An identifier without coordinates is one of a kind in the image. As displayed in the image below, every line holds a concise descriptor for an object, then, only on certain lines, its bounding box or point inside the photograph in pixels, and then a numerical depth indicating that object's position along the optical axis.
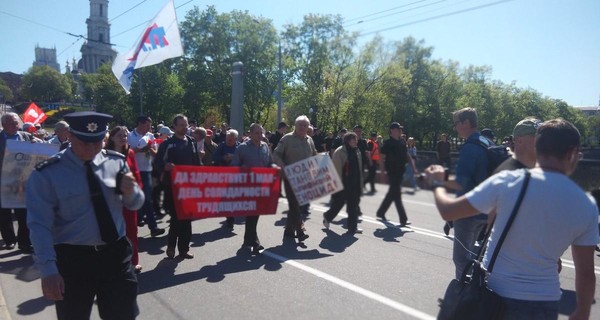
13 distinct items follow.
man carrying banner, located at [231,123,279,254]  6.34
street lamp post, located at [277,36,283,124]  30.51
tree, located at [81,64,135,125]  50.53
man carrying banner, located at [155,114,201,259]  5.76
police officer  2.51
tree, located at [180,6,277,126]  45.78
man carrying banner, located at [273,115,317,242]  6.98
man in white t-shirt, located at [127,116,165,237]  7.51
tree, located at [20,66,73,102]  84.44
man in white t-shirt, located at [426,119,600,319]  1.98
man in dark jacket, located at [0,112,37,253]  6.18
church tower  117.75
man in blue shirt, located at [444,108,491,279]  3.79
